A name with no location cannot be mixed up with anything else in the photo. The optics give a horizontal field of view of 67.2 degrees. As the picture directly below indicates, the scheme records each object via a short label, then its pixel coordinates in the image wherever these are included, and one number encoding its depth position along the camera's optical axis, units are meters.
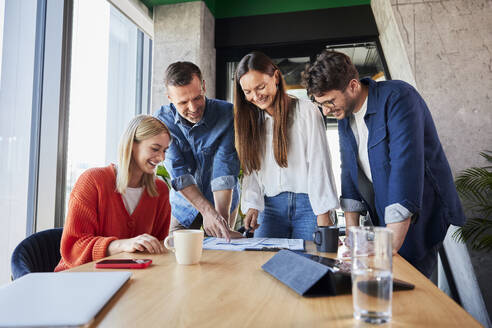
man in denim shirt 1.71
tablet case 0.69
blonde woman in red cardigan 1.21
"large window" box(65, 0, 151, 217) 2.77
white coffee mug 0.97
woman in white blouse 1.55
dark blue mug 1.15
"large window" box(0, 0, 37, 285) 2.19
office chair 1.13
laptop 0.53
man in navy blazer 1.23
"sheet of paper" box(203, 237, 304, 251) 1.21
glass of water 0.57
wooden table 0.56
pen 1.17
